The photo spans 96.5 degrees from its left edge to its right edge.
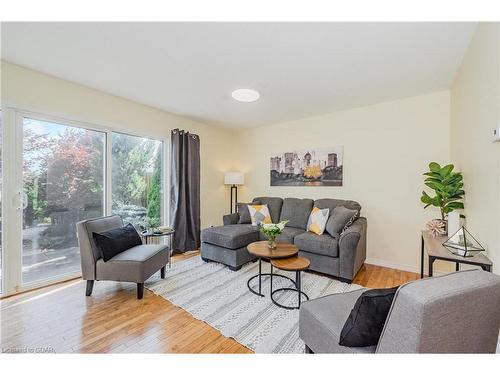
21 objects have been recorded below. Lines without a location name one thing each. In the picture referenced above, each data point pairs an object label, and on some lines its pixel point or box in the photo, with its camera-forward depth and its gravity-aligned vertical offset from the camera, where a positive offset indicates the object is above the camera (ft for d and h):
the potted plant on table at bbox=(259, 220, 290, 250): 7.79 -1.59
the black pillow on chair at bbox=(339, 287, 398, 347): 3.16 -1.93
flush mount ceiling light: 8.92 +3.74
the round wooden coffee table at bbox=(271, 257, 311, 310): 6.63 -2.43
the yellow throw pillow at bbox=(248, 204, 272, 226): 12.04 -1.52
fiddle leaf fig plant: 6.82 -0.02
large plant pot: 7.43 -1.33
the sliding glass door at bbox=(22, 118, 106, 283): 8.02 -0.24
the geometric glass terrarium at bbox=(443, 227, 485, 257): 5.18 -1.46
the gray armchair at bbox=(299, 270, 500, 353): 2.60 -1.61
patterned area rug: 5.52 -3.71
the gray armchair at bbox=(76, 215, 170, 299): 7.27 -2.61
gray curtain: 12.15 -0.26
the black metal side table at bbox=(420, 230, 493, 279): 4.69 -1.64
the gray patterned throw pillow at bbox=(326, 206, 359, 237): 9.17 -1.45
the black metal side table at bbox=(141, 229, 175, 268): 9.29 -2.06
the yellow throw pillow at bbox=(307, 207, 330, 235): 9.95 -1.57
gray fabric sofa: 8.46 -2.35
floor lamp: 14.48 +0.50
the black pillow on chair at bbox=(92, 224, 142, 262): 7.35 -1.95
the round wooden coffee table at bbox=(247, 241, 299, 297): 7.29 -2.24
